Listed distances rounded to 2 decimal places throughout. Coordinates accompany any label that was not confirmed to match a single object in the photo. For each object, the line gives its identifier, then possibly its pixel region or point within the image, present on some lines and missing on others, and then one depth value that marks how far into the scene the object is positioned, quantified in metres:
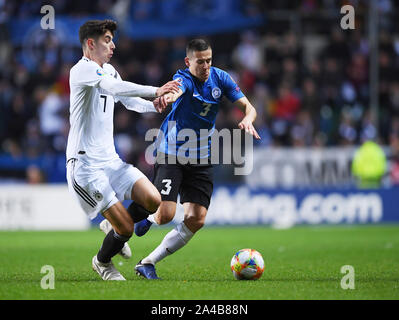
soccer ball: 15.80
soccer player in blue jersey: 16.39
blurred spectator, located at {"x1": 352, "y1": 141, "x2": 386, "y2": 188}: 35.84
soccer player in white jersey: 15.14
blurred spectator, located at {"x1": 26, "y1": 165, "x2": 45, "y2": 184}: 36.56
